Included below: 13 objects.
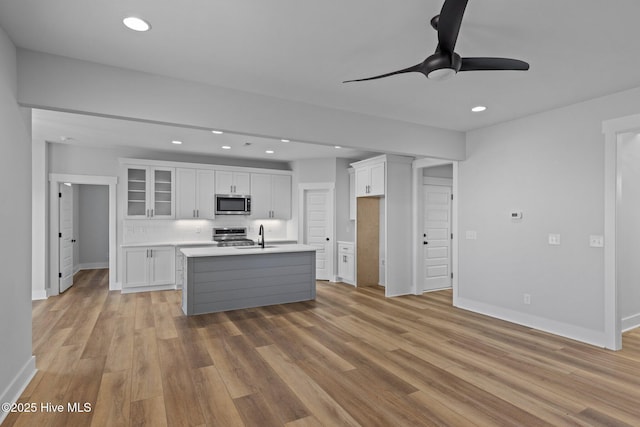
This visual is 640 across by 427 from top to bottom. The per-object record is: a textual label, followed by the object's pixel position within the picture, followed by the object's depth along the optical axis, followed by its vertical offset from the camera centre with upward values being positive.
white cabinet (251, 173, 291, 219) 7.52 +0.37
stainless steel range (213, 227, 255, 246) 6.94 -0.52
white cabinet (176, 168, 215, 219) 6.78 +0.39
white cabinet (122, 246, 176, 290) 6.10 -1.01
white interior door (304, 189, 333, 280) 7.23 -0.33
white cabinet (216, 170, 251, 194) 7.14 +0.65
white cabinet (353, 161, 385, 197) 6.04 +0.62
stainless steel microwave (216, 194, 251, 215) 7.09 +0.17
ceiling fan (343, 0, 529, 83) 1.70 +0.97
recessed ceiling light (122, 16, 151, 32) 2.20 +1.27
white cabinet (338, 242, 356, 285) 6.84 -1.05
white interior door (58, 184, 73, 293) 6.07 -0.48
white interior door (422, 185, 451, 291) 6.20 -0.48
